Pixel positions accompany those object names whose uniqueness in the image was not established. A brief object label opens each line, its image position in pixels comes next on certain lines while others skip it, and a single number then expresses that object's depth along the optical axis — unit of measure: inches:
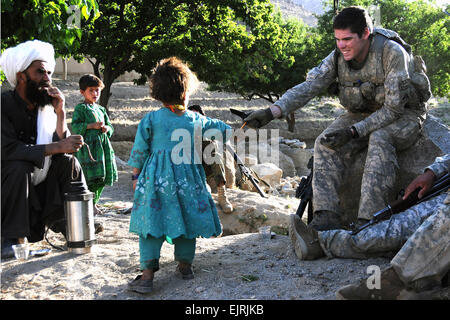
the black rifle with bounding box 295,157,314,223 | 197.3
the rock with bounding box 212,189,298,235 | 270.7
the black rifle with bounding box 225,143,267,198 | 338.3
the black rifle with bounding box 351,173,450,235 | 151.7
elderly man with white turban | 171.5
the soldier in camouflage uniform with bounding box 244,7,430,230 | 175.9
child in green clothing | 245.3
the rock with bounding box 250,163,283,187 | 444.1
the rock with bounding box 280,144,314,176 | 650.8
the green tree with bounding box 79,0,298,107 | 606.2
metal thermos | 174.7
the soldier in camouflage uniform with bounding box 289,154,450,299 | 113.3
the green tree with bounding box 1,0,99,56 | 256.1
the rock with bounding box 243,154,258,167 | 476.7
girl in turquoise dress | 147.2
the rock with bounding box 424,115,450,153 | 192.5
